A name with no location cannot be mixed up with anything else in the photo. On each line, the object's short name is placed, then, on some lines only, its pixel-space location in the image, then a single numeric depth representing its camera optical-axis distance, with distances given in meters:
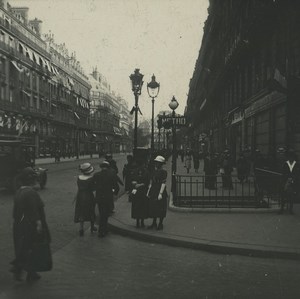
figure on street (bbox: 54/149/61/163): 44.06
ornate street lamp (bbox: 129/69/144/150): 17.19
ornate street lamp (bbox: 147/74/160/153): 19.12
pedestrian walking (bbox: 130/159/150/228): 9.07
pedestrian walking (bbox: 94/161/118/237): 8.73
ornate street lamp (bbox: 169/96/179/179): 13.65
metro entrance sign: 13.67
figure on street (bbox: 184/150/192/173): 28.28
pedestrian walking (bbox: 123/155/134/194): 15.44
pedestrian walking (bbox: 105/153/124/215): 9.29
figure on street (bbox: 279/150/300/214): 10.63
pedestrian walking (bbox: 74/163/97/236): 8.74
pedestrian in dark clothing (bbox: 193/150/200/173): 28.19
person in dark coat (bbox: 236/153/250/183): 18.13
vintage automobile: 16.36
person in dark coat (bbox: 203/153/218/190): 17.25
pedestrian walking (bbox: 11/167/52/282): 5.52
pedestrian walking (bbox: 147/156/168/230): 8.83
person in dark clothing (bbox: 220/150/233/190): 18.00
